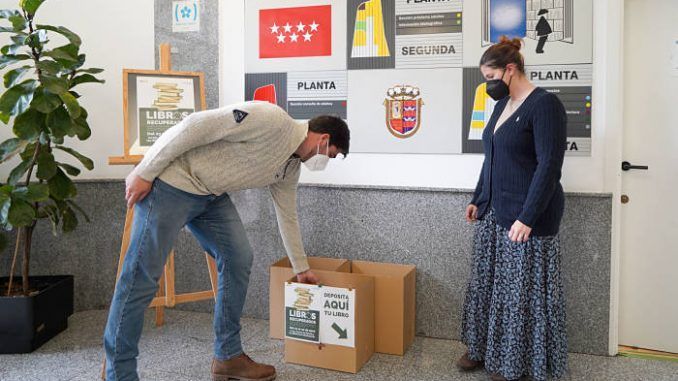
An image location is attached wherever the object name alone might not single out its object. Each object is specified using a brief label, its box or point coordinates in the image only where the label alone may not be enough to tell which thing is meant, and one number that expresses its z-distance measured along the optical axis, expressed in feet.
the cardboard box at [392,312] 7.96
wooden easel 7.73
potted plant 7.64
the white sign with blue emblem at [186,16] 9.48
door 8.13
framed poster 8.38
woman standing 6.32
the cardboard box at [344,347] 7.45
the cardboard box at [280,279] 8.25
